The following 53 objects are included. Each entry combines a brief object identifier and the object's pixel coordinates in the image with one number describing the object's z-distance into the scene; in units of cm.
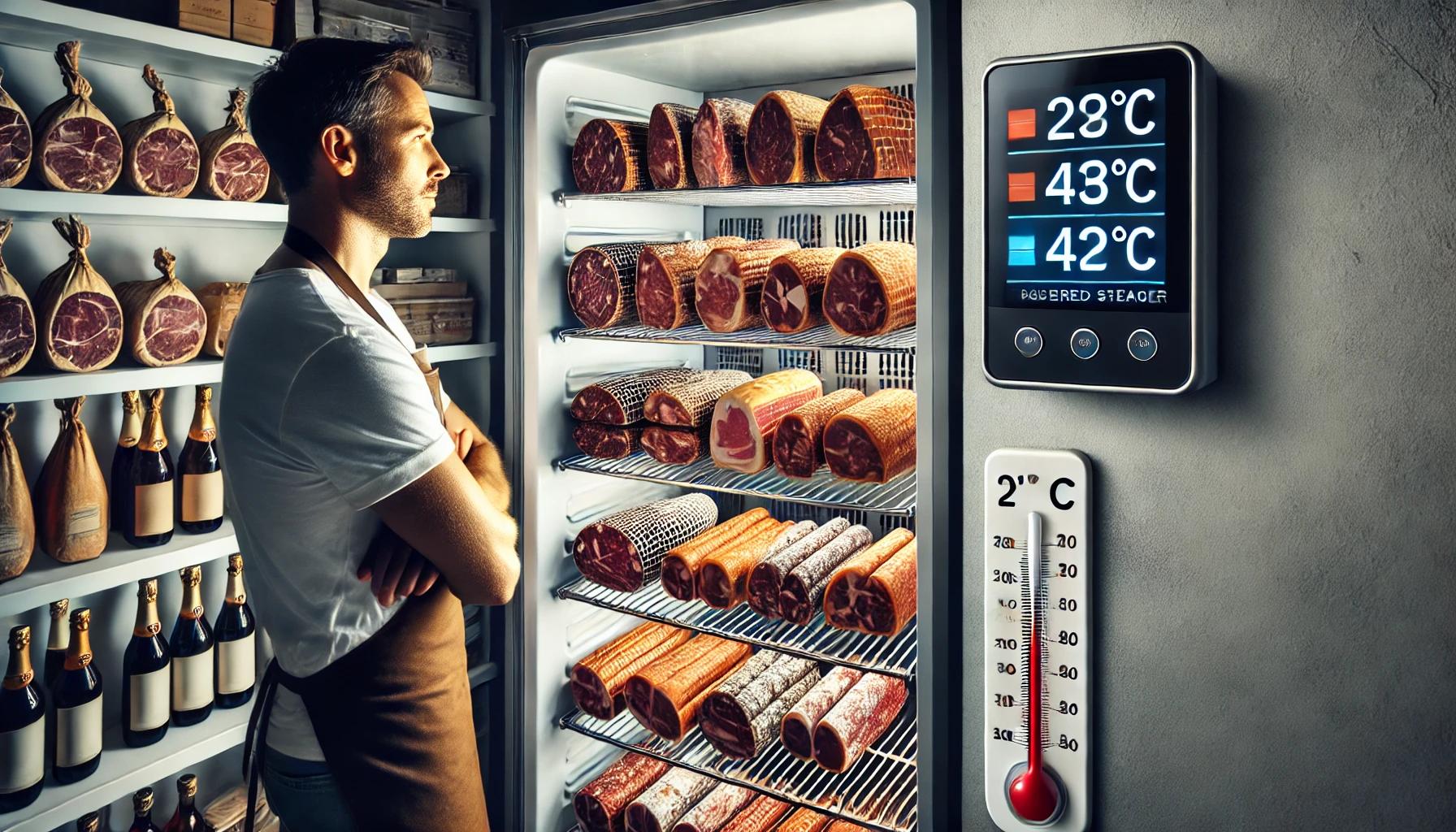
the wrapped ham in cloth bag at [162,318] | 179
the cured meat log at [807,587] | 192
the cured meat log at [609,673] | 215
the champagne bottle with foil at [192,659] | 192
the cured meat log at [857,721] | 189
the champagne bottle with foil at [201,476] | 196
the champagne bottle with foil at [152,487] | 185
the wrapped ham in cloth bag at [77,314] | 168
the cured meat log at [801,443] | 192
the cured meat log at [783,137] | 188
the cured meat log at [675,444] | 210
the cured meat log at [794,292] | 191
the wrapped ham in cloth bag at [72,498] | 174
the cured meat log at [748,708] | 196
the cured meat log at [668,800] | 205
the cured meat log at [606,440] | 215
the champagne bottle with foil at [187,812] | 194
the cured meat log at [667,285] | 206
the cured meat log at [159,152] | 177
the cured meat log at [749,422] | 200
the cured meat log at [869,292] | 180
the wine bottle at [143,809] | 187
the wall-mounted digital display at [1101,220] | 126
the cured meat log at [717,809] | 204
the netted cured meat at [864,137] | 178
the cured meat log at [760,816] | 209
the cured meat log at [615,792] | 211
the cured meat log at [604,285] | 210
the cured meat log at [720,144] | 197
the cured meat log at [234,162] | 189
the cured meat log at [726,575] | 203
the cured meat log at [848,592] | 187
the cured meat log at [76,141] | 165
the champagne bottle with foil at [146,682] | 185
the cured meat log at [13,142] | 159
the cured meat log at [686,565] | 206
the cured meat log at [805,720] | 193
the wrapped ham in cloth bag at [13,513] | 164
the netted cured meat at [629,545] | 211
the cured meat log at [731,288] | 198
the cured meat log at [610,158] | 207
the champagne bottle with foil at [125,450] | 192
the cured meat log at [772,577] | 195
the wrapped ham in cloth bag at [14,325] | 162
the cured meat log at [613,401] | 213
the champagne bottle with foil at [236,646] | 200
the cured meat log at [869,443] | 184
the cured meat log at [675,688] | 206
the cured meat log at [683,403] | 209
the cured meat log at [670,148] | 202
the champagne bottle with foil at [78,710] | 173
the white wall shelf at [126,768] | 165
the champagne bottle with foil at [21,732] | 163
